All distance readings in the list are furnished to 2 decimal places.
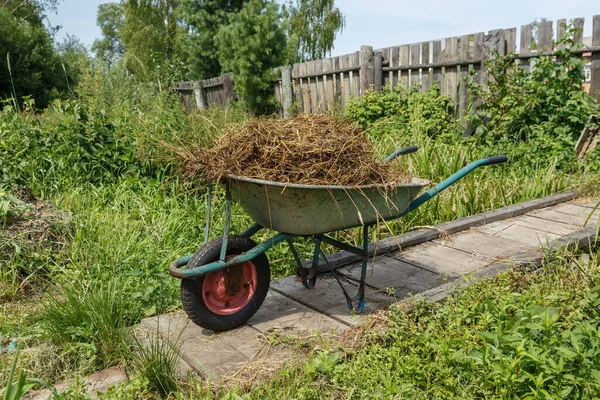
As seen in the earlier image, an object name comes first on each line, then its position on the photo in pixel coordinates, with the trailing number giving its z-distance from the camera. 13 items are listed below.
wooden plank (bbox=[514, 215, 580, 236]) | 4.11
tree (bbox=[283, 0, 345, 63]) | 27.50
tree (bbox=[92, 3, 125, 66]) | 56.78
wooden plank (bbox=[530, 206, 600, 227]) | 4.36
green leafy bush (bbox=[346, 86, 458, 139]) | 6.99
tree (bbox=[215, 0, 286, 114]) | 11.20
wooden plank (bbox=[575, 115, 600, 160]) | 5.95
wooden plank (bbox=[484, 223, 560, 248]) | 3.89
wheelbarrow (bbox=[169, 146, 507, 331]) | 2.35
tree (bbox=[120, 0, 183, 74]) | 23.73
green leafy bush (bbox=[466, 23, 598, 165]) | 6.02
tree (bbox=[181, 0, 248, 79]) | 17.36
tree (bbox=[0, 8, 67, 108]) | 14.23
